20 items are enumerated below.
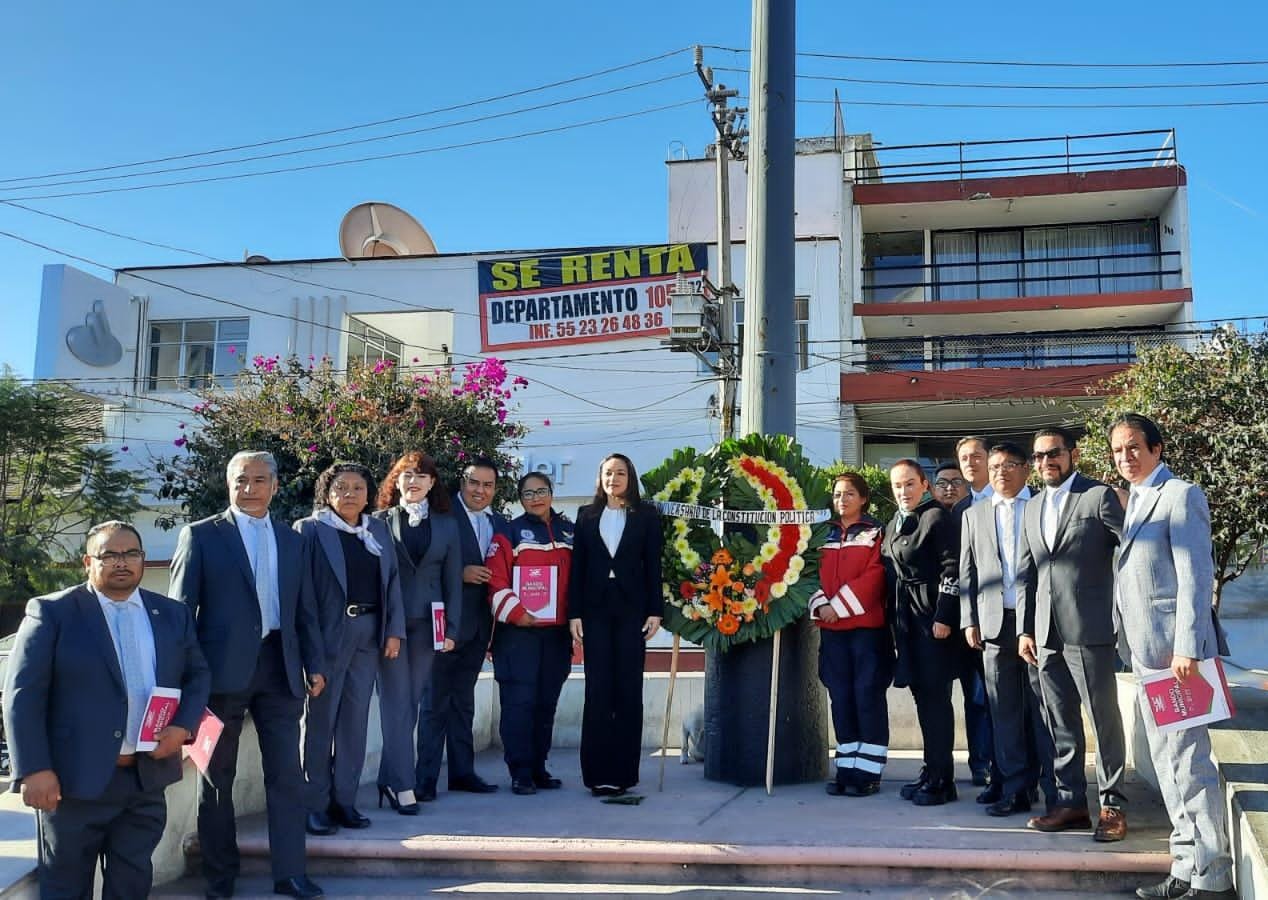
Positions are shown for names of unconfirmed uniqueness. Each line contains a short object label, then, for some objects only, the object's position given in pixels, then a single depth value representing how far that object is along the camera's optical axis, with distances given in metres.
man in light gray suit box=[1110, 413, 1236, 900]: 4.48
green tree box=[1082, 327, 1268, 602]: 9.95
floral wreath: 6.64
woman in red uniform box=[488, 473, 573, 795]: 6.64
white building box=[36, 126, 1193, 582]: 24.81
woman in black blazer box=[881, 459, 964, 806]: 6.19
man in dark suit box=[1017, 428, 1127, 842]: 5.25
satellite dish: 27.77
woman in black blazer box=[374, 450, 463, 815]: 6.19
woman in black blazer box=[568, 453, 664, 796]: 6.49
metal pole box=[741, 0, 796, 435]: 7.37
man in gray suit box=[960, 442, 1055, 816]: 5.78
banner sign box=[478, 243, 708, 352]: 25.27
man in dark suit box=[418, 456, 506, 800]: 6.57
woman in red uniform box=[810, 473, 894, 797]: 6.42
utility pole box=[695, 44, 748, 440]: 19.17
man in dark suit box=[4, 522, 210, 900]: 4.00
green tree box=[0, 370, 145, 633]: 21.92
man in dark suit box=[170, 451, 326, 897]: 4.86
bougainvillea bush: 12.44
